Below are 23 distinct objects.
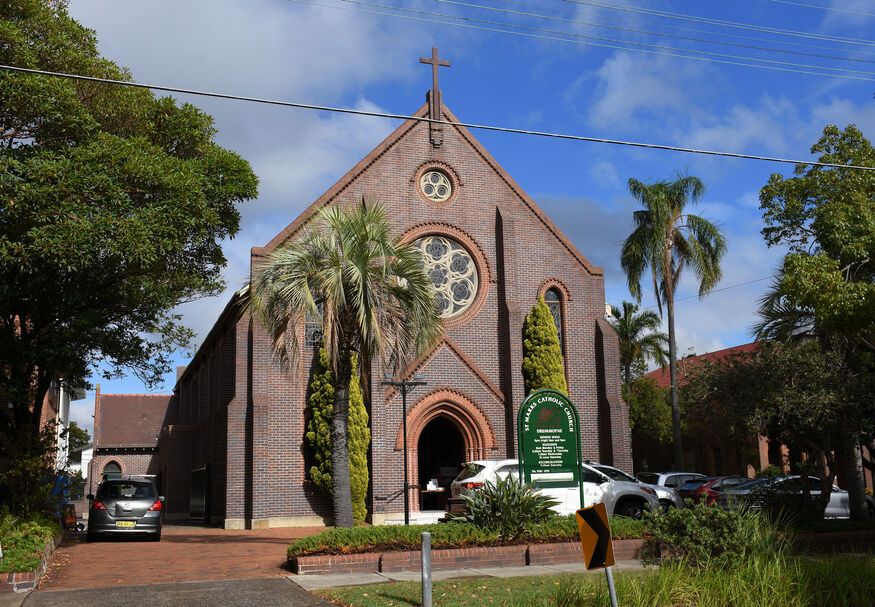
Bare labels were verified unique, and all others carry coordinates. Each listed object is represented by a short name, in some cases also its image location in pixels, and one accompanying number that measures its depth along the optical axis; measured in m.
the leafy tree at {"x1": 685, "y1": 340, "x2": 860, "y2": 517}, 18.09
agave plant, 15.19
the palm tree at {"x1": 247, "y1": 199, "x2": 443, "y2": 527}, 16.70
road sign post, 7.66
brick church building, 24.78
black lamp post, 21.05
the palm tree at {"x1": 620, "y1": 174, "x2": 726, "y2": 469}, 34.19
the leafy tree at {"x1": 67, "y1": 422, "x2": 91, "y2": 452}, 34.14
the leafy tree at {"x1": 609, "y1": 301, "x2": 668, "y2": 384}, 47.00
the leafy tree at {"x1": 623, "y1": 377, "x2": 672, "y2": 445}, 45.06
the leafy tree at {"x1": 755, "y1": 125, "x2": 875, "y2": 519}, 15.62
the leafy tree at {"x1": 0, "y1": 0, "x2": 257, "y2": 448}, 15.68
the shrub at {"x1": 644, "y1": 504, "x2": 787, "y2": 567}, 11.34
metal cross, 27.72
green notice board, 16.39
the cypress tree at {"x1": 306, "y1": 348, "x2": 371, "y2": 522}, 24.50
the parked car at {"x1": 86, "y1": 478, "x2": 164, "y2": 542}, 20.64
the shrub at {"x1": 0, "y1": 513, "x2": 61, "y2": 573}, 12.52
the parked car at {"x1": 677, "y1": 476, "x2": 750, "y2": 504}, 23.89
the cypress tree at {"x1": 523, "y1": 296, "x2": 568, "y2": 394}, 26.83
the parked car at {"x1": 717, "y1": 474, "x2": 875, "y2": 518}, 18.27
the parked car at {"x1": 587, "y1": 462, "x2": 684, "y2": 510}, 20.62
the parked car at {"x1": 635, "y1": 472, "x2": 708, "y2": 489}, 26.53
